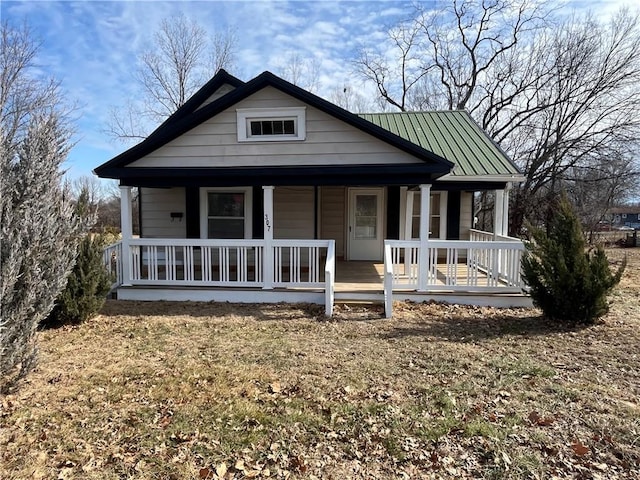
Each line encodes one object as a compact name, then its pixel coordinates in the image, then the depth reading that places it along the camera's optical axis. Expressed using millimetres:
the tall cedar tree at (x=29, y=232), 3211
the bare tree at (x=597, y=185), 19500
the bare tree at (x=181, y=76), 25000
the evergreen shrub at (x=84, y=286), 5699
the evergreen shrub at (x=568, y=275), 5750
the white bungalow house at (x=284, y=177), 7172
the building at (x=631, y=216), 55784
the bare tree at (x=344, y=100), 28281
